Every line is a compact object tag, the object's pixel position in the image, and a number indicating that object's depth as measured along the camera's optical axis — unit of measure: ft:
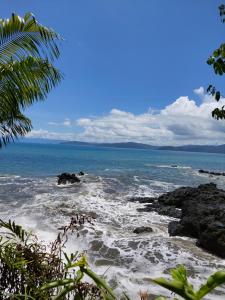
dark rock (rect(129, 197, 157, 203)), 60.68
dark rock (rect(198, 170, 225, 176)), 149.58
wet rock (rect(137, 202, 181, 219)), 48.80
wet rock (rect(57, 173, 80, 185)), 84.01
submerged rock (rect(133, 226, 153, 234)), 35.47
